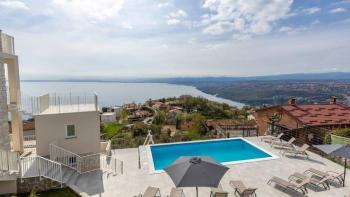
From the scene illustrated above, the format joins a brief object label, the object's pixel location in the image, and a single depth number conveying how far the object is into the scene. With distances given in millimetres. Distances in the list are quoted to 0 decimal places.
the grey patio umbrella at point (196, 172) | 6551
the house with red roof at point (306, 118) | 16672
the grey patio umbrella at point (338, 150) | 9048
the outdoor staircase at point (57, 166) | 8852
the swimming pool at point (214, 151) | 13461
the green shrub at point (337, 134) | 14766
